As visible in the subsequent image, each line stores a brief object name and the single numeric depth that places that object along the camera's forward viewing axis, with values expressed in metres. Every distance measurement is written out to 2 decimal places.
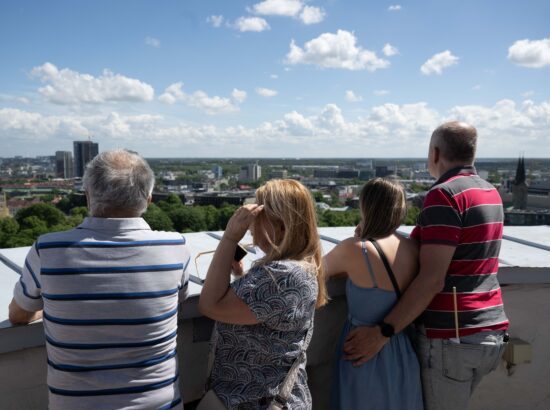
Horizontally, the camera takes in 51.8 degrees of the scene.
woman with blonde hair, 1.28
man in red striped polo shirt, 1.50
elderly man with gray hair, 1.15
